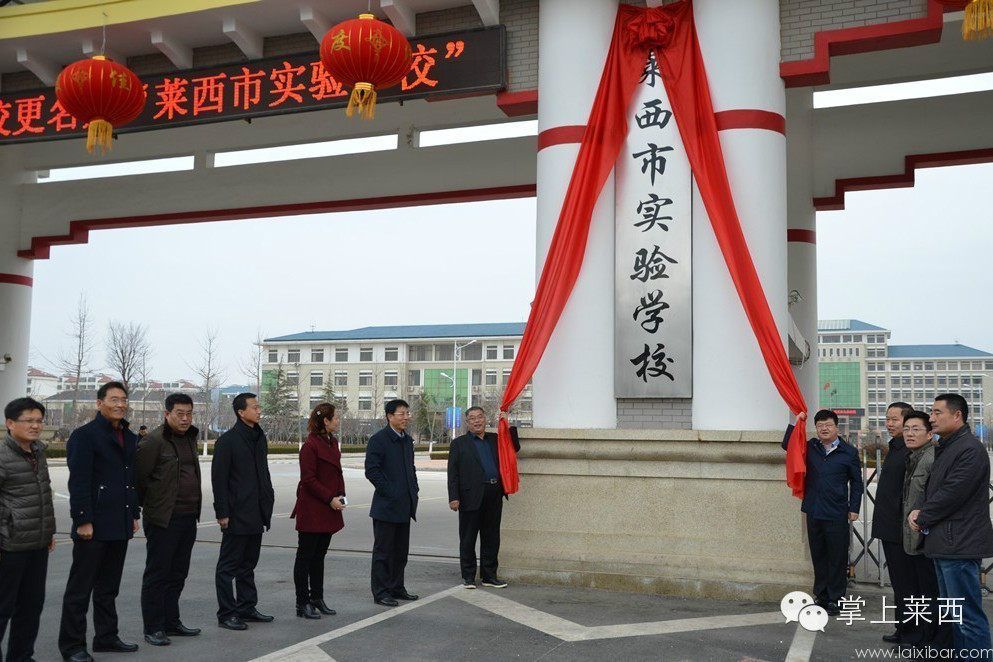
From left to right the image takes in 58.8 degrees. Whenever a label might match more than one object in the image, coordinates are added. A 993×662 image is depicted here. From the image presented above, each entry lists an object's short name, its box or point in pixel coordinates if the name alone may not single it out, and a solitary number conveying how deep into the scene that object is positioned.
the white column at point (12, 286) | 11.80
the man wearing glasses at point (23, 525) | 3.99
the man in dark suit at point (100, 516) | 4.39
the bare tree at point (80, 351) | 31.30
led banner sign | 7.34
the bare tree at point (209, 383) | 36.56
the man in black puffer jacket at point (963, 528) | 3.96
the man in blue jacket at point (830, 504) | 5.67
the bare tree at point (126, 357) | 33.09
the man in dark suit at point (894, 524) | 4.84
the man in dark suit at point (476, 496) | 6.36
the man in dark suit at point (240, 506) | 5.11
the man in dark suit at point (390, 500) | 5.85
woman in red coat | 5.44
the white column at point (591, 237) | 6.55
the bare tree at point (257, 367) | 41.56
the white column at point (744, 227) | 6.16
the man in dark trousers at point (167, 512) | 4.84
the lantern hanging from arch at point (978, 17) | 5.72
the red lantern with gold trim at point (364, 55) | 6.43
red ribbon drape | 6.27
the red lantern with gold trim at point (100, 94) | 7.09
